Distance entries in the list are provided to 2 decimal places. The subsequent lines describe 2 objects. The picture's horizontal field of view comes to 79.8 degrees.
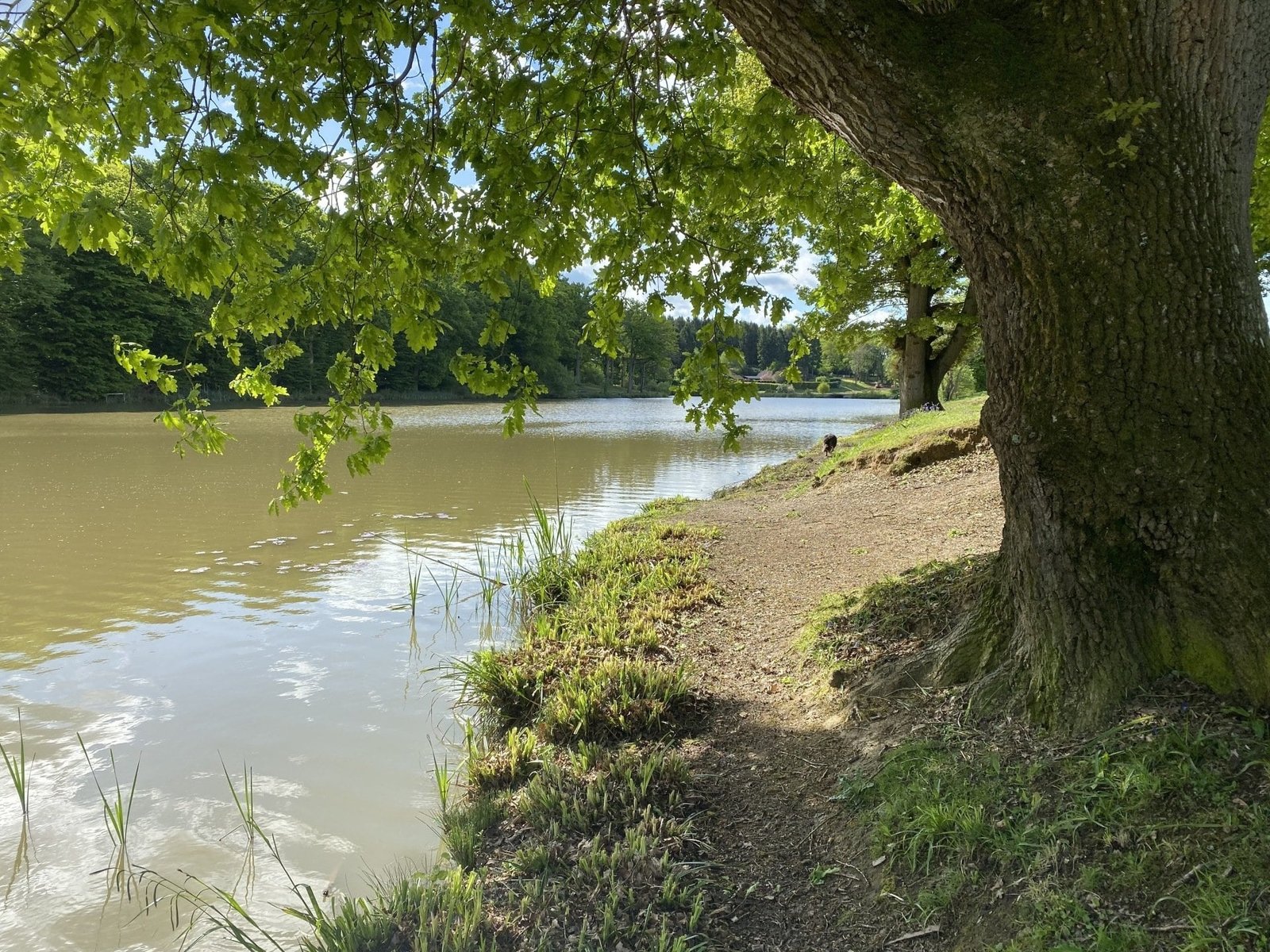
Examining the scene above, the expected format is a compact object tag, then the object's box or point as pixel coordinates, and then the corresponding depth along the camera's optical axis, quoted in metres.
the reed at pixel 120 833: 3.71
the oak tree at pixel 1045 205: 2.86
